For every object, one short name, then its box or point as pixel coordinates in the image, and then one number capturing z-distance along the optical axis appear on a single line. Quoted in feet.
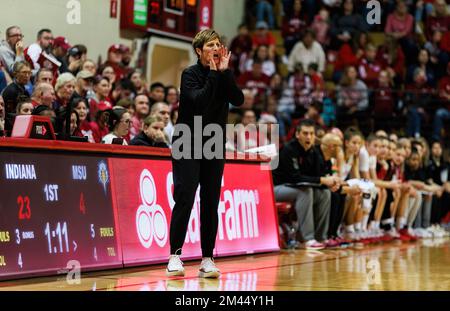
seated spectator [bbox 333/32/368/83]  61.72
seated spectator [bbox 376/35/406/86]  61.46
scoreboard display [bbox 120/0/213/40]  50.90
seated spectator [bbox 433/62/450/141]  57.36
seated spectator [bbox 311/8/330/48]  63.62
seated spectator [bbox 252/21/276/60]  62.64
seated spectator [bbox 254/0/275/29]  64.69
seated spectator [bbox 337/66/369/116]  58.80
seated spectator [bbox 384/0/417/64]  62.95
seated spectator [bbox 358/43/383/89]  60.80
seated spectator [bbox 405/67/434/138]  57.00
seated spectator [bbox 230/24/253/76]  61.41
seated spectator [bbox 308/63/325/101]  58.39
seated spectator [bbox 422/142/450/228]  49.29
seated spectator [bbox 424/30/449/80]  60.75
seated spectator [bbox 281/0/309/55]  63.72
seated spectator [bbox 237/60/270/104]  59.52
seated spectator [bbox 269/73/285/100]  59.43
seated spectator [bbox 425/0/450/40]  62.61
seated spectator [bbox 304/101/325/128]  53.52
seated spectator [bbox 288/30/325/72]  61.52
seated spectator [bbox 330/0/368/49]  62.75
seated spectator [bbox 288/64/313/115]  57.98
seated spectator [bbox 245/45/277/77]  60.49
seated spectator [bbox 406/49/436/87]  60.34
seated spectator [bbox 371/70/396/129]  58.08
